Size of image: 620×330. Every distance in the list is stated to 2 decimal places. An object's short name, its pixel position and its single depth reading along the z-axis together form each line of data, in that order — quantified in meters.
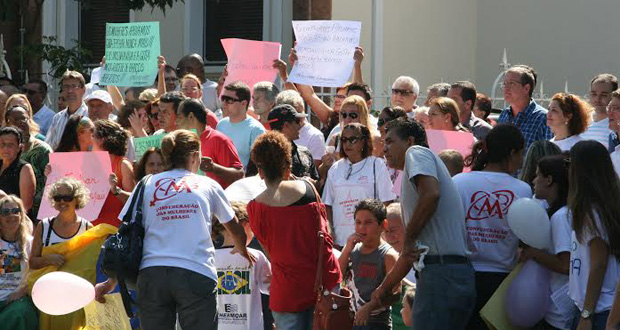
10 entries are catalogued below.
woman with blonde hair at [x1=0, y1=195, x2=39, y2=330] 10.42
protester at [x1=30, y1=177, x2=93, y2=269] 10.36
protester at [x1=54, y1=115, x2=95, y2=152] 11.41
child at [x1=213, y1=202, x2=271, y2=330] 9.43
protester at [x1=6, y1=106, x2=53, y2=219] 11.48
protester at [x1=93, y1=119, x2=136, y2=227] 10.75
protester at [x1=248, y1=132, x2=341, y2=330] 8.68
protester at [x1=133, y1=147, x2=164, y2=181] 10.14
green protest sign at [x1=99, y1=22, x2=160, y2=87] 12.98
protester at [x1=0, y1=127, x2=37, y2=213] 11.27
